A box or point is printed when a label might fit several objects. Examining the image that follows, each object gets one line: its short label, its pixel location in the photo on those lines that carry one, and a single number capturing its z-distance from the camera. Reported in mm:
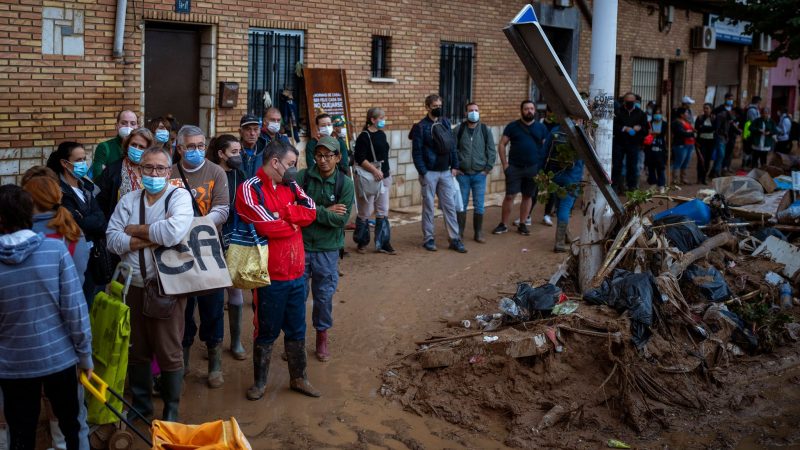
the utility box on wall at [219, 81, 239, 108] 11516
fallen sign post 6453
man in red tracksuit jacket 6109
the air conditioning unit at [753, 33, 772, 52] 26470
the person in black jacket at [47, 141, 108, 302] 6086
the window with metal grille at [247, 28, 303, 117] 12172
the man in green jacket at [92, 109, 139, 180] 7957
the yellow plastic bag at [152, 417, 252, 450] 4512
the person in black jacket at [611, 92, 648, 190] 15789
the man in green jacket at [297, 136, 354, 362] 6723
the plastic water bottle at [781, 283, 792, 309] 8812
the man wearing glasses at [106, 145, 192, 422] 5398
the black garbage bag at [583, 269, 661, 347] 7066
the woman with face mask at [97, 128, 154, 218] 6797
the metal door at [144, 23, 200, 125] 11047
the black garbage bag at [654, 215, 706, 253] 8875
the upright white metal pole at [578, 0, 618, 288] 7922
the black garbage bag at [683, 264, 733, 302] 8203
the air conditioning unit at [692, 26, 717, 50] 23144
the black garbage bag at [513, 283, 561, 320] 7340
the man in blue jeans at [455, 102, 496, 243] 11406
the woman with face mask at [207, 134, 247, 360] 7180
